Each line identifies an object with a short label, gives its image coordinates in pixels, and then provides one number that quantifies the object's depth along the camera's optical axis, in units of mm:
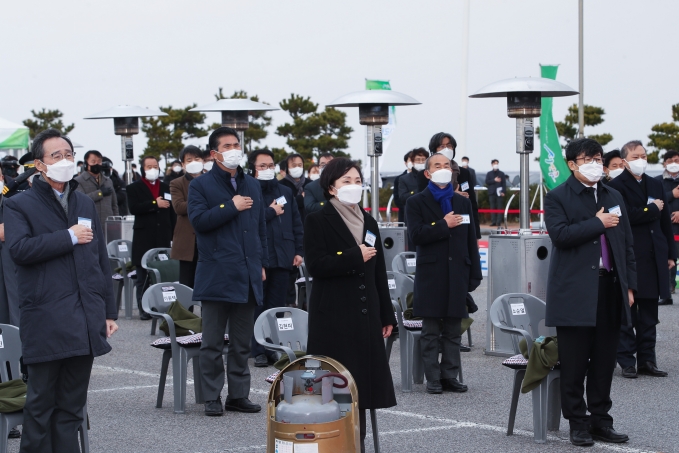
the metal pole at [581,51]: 32969
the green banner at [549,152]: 23922
